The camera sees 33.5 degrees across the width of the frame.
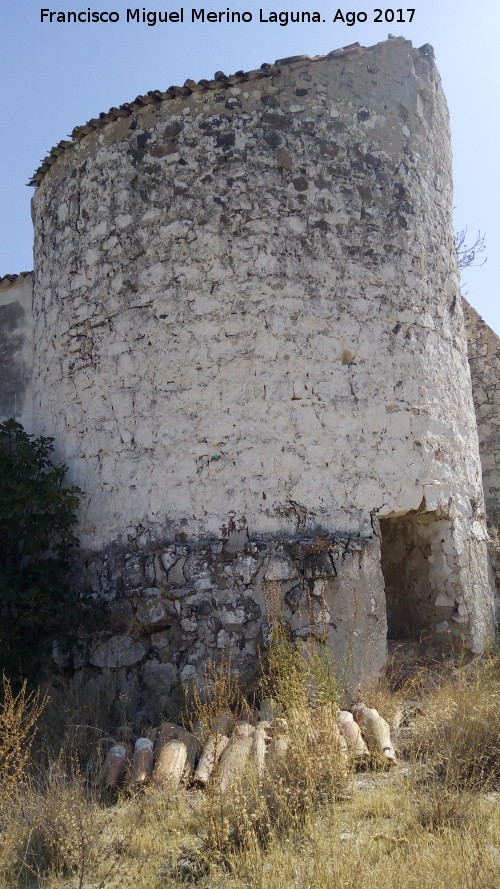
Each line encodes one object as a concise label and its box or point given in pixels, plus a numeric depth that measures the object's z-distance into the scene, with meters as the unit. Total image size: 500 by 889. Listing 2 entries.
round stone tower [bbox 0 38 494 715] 6.55
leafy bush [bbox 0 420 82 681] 6.77
